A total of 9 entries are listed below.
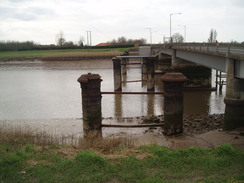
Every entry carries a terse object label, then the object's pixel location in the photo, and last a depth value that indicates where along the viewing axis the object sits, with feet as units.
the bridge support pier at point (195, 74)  88.07
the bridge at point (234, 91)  38.45
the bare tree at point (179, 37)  407.44
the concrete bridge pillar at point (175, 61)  99.51
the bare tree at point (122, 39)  506.07
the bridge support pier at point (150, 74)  86.58
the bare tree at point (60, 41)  433.93
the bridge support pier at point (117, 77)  85.25
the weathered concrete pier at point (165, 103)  33.37
